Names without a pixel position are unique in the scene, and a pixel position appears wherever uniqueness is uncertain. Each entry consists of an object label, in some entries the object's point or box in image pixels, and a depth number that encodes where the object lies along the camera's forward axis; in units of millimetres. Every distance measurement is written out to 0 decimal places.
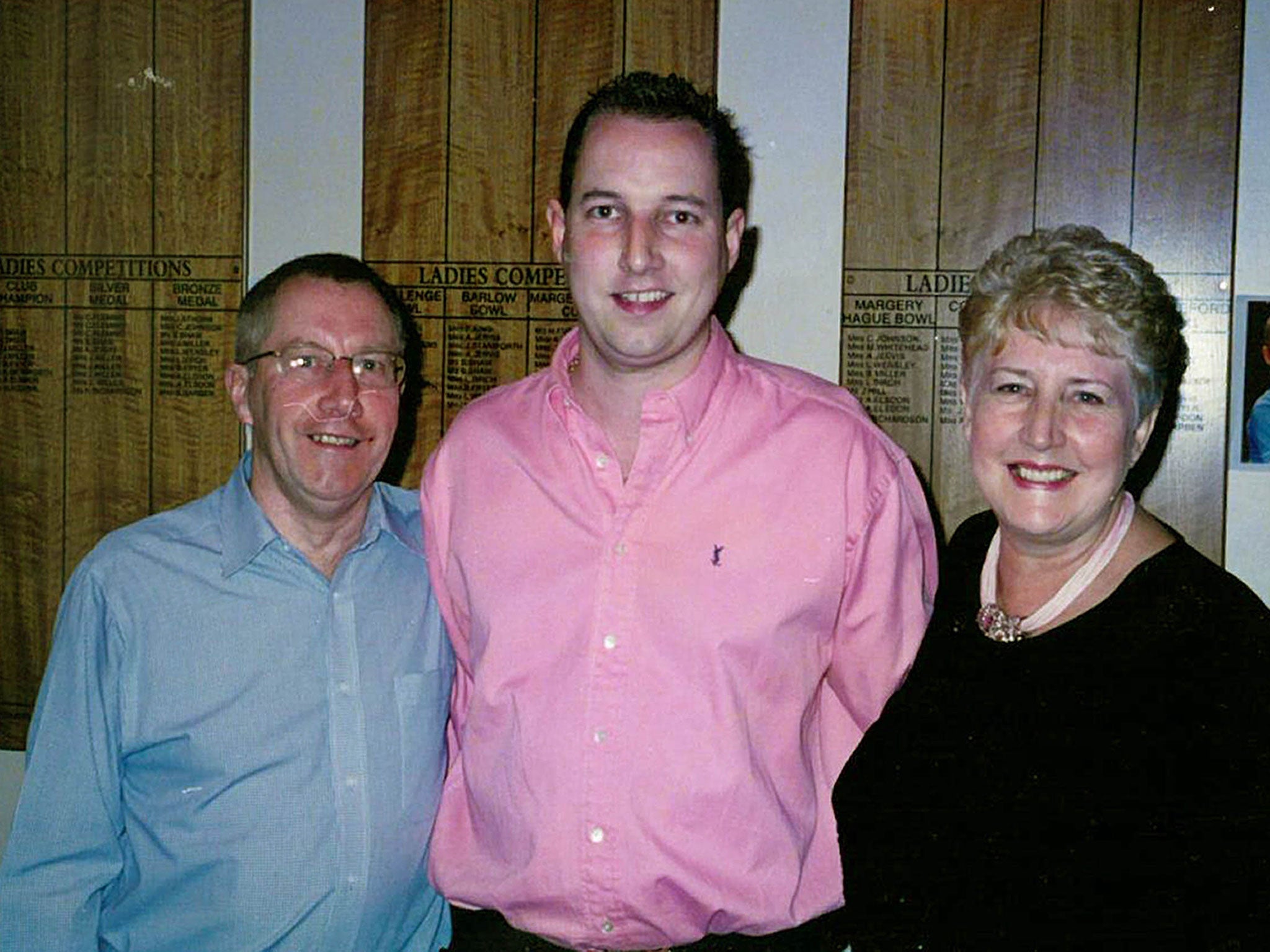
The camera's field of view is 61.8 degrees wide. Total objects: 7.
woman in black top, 1314
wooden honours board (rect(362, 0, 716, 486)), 2621
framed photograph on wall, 2406
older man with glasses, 1661
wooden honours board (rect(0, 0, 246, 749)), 2805
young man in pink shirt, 1582
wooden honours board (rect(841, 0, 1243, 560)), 2391
